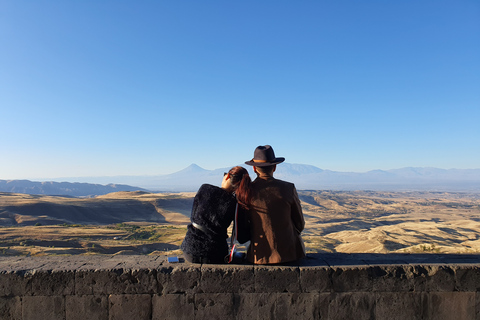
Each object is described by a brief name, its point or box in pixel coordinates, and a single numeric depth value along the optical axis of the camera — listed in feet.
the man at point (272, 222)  10.89
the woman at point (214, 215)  10.76
